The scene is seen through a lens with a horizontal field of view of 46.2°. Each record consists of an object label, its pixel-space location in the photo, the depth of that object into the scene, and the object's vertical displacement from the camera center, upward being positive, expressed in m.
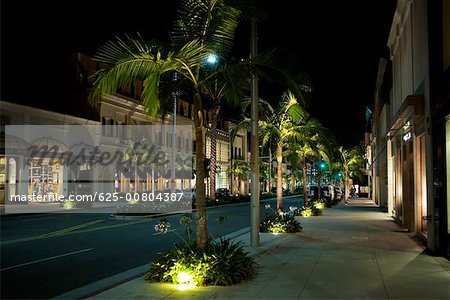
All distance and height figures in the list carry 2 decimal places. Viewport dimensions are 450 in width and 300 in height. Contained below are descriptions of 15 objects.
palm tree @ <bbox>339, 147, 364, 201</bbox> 56.98 +2.70
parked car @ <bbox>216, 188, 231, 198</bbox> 53.88 -0.81
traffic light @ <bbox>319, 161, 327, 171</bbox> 37.21 +1.37
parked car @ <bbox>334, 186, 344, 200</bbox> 48.09 -0.92
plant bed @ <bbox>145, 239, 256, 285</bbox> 8.89 -1.42
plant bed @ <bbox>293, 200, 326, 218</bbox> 27.54 -1.40
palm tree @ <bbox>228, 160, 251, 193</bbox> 60.19 +1.77
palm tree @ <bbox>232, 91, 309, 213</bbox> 21.20 +2.41
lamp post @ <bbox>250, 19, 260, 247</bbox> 14.25 +0.69
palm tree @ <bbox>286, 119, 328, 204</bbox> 22.66 +2.03
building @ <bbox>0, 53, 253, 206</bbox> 37.25 +5.86
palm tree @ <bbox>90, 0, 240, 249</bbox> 9.53 +2.32
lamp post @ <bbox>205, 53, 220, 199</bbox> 39.12 +3.78
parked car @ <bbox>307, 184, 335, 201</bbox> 42.84 -0.66
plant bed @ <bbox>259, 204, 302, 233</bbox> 18.20 -1.40
